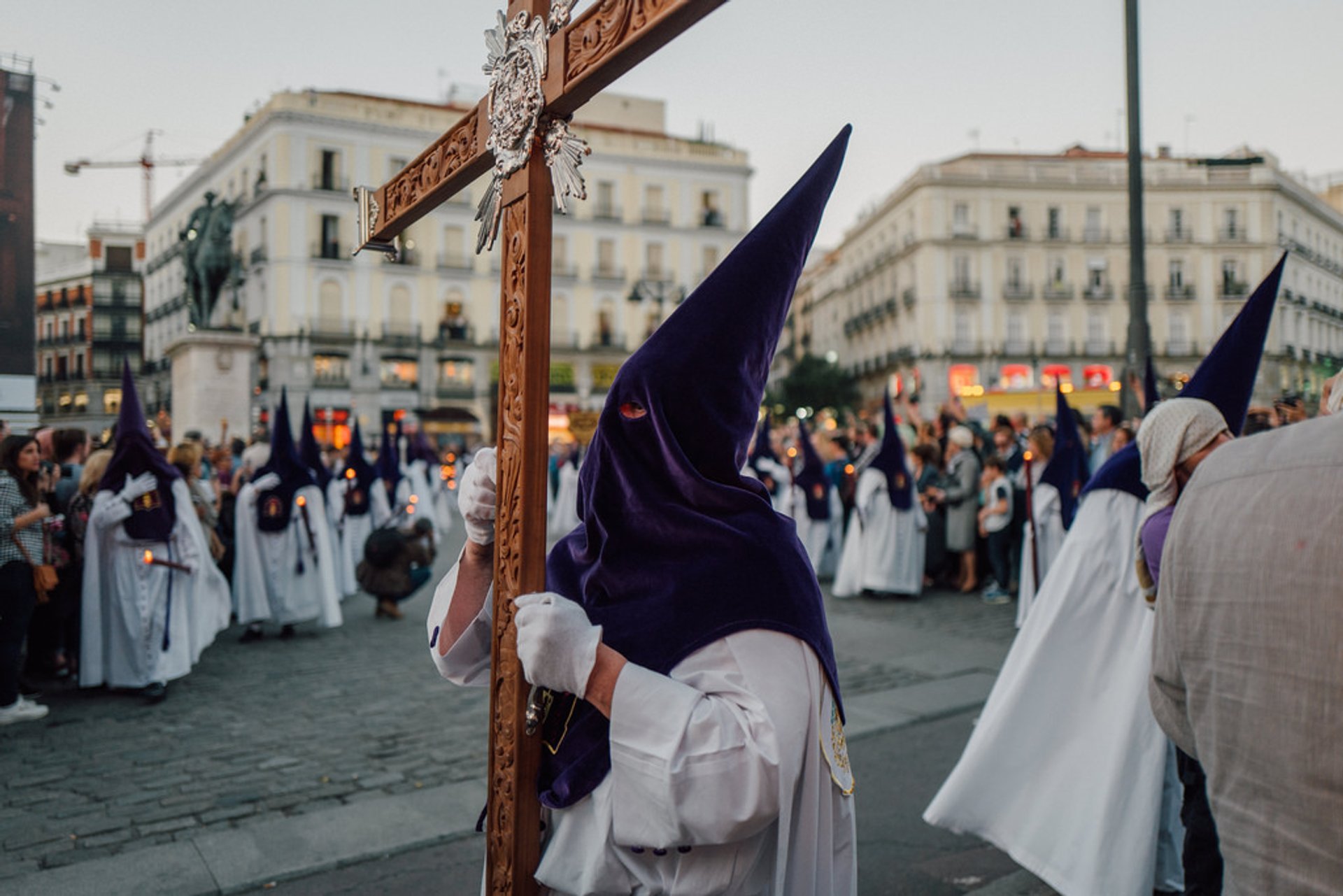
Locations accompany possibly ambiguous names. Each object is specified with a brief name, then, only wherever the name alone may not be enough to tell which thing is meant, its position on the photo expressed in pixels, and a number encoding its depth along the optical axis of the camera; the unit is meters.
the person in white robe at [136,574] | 6.63
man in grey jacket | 1.16
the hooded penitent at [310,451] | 10.03
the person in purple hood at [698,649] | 1.57
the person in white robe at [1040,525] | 7.66
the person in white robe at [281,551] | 8.68
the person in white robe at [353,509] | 11.69
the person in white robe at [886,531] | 11.12
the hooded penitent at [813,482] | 12.67
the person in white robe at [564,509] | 19.11
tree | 58.56
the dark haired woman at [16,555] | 5.91
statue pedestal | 19.11
